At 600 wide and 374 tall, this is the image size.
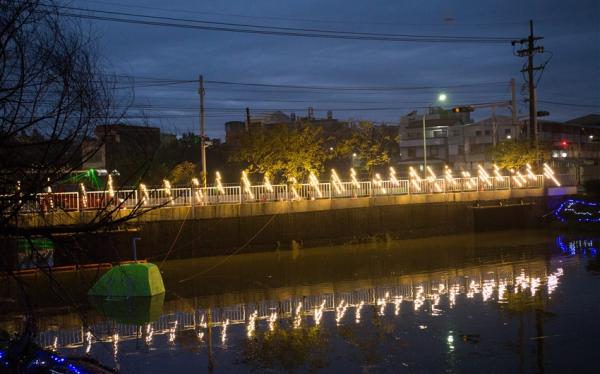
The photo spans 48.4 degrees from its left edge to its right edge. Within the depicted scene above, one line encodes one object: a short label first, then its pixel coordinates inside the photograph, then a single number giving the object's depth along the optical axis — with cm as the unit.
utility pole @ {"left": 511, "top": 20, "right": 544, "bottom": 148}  4053
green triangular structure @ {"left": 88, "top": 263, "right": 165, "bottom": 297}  1880
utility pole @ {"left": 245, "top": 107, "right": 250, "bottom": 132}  4583
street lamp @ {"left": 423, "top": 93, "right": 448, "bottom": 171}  4444
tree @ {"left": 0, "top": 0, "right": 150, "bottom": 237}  563
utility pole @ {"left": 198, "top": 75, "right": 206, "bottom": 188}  3165
